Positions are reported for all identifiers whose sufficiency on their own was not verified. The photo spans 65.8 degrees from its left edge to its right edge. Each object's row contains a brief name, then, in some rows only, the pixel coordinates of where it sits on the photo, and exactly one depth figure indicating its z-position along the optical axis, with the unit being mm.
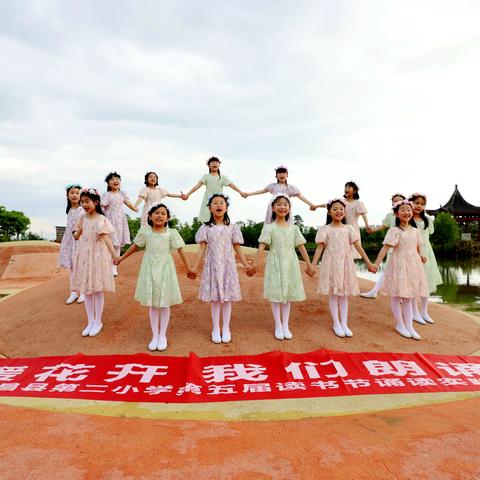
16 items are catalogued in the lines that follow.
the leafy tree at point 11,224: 47062
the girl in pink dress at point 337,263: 4758
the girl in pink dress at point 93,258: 4637
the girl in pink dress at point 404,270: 4934
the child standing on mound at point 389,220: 5872
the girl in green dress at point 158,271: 4309
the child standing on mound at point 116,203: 6543
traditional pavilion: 36312
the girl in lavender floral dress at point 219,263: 4527
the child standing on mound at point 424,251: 5637
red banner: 3365
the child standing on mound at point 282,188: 6707
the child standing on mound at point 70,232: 5988
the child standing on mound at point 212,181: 6953
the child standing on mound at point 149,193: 6969
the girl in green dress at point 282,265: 4633
